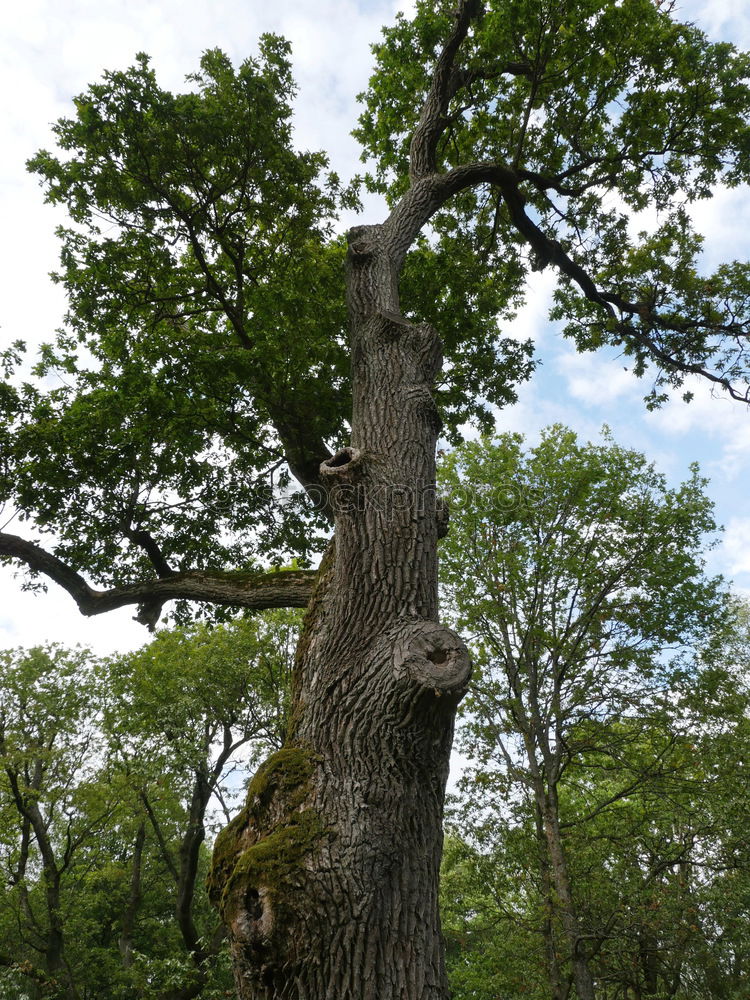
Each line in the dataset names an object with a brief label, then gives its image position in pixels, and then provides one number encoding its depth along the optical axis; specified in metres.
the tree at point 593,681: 10.45
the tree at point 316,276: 5.91
